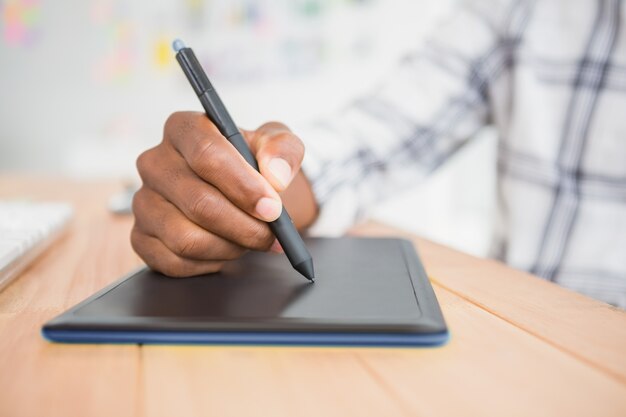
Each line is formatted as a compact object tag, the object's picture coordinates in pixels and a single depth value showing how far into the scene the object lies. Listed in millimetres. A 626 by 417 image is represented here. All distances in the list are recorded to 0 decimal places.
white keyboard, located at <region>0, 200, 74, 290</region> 414
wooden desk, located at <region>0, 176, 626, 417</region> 224
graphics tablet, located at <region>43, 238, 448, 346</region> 280
